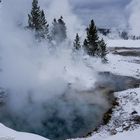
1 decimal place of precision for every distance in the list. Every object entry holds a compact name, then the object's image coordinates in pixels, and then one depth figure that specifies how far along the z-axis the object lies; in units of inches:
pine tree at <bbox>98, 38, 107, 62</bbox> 1020.0
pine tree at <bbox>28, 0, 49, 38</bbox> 1087.4
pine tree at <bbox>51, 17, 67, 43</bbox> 1251.3
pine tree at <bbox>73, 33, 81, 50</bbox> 1119.2
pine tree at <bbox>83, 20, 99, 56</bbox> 986.0
